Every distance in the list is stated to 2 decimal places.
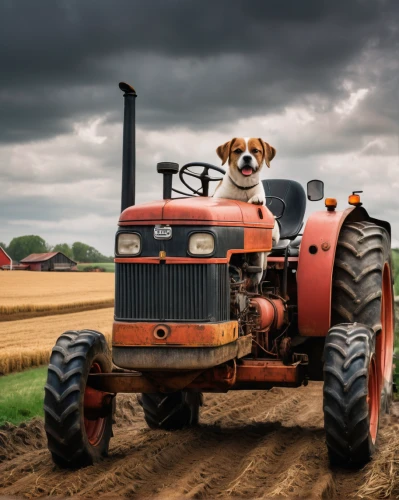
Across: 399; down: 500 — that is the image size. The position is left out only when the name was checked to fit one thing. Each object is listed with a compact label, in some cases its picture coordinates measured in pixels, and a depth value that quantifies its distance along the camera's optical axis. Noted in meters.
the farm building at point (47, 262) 71.00
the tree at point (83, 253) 102.62
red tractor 5.25
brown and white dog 6.11
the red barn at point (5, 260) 59.45
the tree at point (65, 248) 96.61
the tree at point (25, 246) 96.12
